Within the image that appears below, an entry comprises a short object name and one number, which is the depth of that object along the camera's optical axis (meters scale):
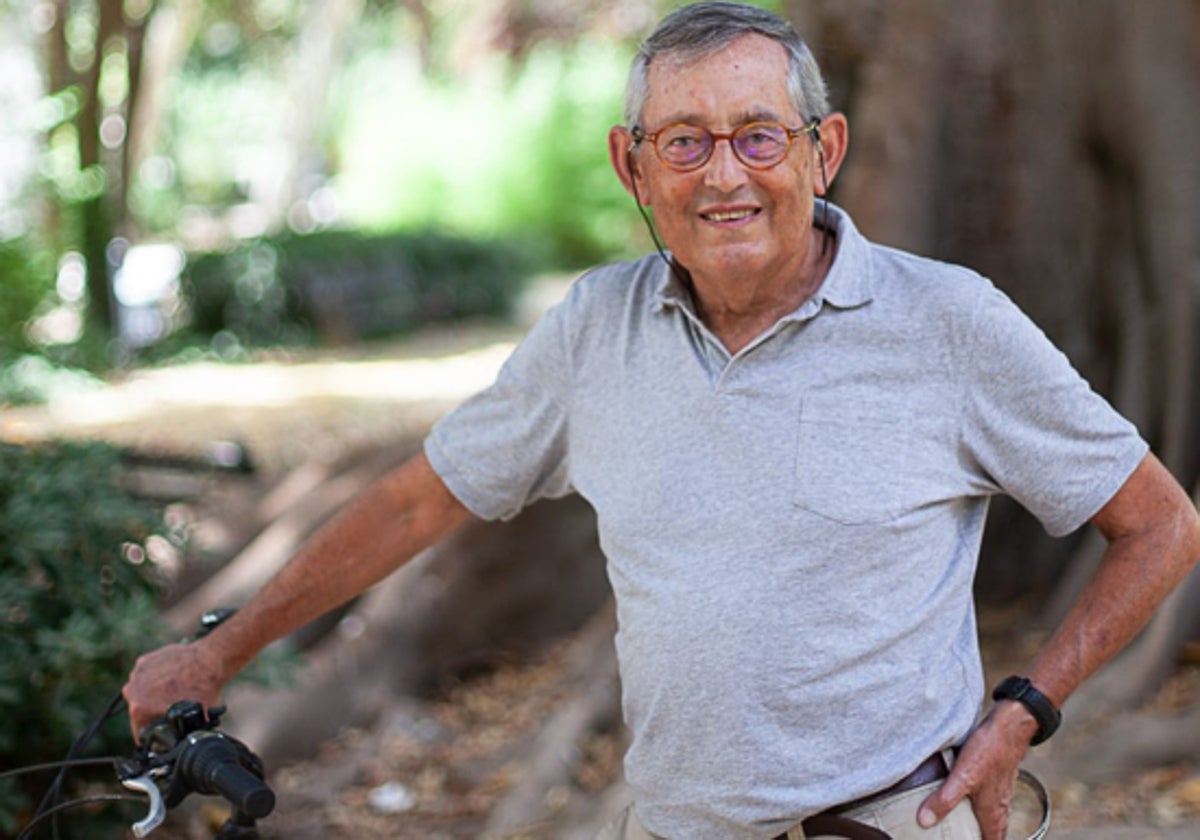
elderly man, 2.24
